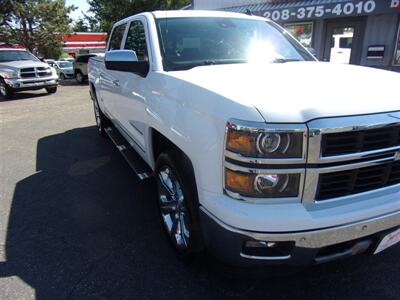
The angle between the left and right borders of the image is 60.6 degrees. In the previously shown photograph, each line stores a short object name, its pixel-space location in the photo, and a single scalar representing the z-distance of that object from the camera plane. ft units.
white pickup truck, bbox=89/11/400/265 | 5.81
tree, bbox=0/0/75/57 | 85.56
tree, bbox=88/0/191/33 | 74.02
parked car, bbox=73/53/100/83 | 60.59
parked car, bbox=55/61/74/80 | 74.90
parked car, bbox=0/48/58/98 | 42.42
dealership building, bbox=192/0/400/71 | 37.70
